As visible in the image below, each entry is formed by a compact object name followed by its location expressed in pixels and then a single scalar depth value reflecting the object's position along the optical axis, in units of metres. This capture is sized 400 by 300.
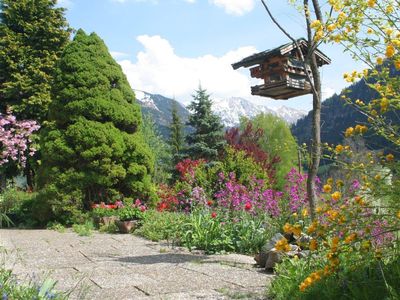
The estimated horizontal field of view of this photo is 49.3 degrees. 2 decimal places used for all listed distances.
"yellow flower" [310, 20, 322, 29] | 3.19
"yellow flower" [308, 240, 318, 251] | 2.31
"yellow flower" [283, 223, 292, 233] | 2.46
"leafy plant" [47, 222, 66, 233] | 8.56
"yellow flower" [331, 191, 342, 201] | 2.42
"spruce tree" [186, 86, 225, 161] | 18.16
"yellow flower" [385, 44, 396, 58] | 2.30
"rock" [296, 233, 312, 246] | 4.81
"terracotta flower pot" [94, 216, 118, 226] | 8.62
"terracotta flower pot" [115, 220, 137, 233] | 8.10
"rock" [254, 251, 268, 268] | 4.57
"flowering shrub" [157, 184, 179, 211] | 9.96
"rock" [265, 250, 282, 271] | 4.29
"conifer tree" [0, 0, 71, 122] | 16.59
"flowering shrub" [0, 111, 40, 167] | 8.14
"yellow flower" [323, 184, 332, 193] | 2.55
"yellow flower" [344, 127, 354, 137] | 2.57
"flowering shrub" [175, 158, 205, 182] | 11.93
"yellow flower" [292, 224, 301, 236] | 2.42
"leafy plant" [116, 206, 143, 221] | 8.38
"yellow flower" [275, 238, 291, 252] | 2.42
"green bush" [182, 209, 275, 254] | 5.60
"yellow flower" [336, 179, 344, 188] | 2.60
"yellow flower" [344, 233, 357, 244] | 2.31
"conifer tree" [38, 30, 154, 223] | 9.36
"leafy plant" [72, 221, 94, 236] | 7.65
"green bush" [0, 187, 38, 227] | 9.81
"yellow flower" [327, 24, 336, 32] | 3.13
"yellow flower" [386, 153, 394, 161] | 2.48
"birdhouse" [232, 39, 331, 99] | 6.45
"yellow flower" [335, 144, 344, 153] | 2.60
